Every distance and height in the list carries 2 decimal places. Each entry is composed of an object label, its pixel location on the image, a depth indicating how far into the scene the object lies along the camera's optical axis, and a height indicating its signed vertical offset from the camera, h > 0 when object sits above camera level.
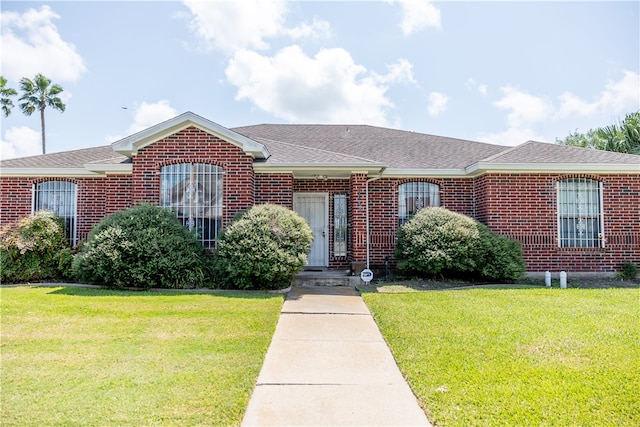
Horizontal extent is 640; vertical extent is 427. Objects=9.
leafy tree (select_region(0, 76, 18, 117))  27.38 +9.48
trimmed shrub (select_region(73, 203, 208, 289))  8.71 -0.60
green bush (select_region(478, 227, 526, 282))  10.00 -0.87
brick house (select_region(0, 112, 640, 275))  10.43 +1.14
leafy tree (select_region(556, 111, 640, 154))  20.09 +5.05
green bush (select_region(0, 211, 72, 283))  9.94 -0.62
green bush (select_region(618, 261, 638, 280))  10.91 -1.28
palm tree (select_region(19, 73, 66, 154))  28.91 +10.28
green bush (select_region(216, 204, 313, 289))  8.65 -0.48
